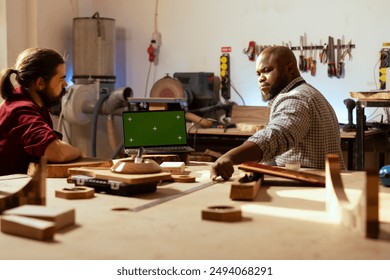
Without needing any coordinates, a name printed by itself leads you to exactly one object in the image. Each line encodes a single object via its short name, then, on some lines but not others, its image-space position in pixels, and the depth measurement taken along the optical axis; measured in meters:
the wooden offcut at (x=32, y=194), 1.47
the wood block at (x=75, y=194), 1.67
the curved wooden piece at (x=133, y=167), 1.75
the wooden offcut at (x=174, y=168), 2.15
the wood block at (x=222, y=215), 1.38
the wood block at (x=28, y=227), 1.21
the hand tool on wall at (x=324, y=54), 5.15
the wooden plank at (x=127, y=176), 1.69
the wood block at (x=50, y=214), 1.29
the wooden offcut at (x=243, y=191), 1.64
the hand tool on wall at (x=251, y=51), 5.41
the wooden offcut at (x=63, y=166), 2.14
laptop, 2.65
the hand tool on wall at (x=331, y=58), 5.12
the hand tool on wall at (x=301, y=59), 5.24
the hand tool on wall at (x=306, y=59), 5.23
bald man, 2.46
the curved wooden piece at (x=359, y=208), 1.17
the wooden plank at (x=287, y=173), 1.88
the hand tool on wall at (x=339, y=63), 5.10
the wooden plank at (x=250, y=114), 5.13
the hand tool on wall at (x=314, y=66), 5.23
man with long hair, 2.41
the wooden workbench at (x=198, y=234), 1.13
